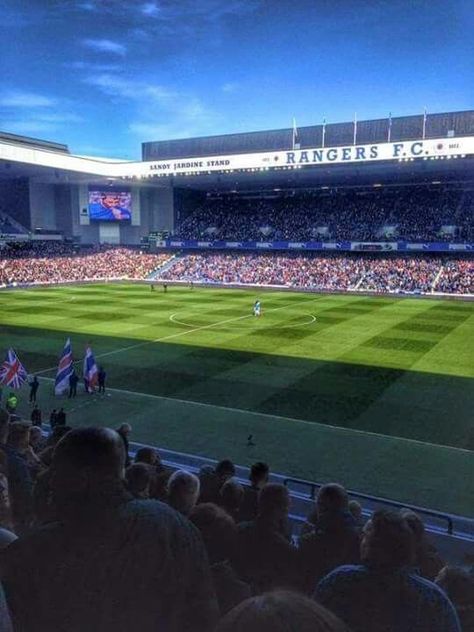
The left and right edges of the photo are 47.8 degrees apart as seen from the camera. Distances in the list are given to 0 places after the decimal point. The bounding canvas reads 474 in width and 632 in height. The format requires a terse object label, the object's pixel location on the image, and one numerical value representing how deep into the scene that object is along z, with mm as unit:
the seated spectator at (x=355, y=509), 6701
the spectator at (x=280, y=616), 1434
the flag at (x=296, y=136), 70812
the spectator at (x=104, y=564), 2174
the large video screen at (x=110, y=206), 79500
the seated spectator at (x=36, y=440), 9922
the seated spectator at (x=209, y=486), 6859
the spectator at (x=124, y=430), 10378
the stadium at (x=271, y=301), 14773
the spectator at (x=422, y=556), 5445
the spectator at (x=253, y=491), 6441
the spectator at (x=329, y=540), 4672
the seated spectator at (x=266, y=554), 4496
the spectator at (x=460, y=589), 3965
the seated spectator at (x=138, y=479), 5652
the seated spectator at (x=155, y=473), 6395
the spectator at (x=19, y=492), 5047
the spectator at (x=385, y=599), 2621
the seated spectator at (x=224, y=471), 7293
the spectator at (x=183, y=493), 4711
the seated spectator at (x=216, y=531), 4289
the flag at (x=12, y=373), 17234
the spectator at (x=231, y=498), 6496
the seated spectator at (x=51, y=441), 8066
